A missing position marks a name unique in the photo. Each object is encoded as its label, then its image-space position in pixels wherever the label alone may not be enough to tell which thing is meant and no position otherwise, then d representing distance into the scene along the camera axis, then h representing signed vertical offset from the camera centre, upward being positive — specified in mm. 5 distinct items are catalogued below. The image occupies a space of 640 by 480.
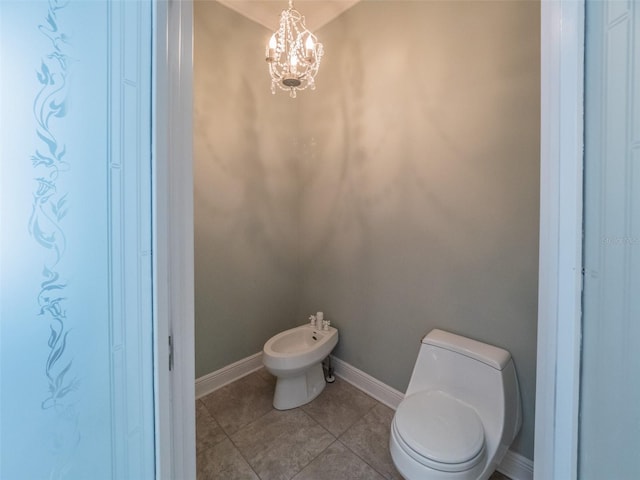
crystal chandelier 1510 +1071
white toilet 1053 -871
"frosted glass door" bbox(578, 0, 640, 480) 450 -26
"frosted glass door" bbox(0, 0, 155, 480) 402 -5
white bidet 1759 -883
